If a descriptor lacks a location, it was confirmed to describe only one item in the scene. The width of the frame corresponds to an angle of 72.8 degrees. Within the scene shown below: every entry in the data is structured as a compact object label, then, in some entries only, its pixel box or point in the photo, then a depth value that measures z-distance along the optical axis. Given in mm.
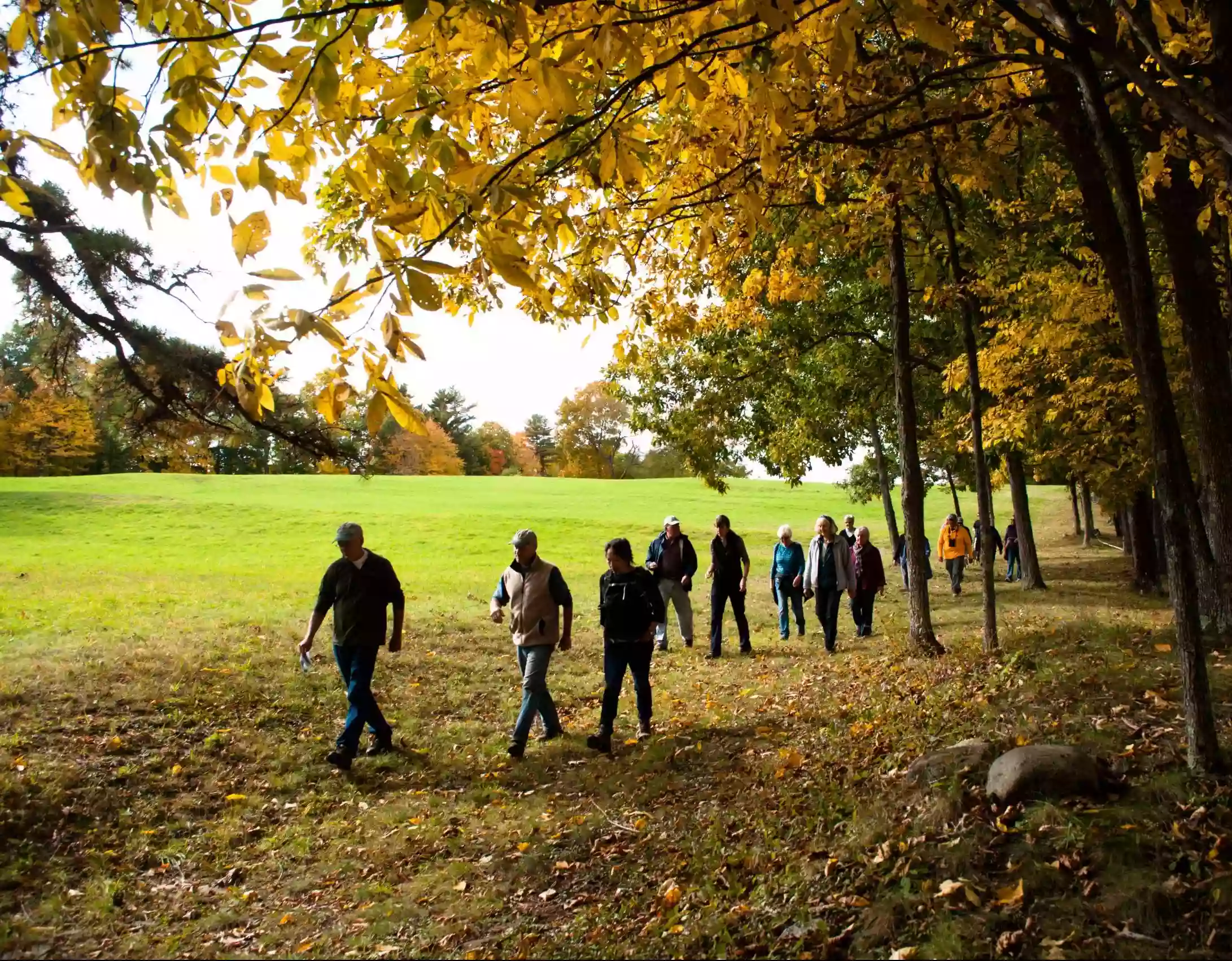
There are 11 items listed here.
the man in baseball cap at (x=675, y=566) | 12609
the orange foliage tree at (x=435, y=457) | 80875
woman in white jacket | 12266
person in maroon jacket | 13258
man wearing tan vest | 7773
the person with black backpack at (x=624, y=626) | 7629
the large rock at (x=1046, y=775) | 4477
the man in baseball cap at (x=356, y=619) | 7438
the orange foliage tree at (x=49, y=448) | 50031
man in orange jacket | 19188
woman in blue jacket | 13734
